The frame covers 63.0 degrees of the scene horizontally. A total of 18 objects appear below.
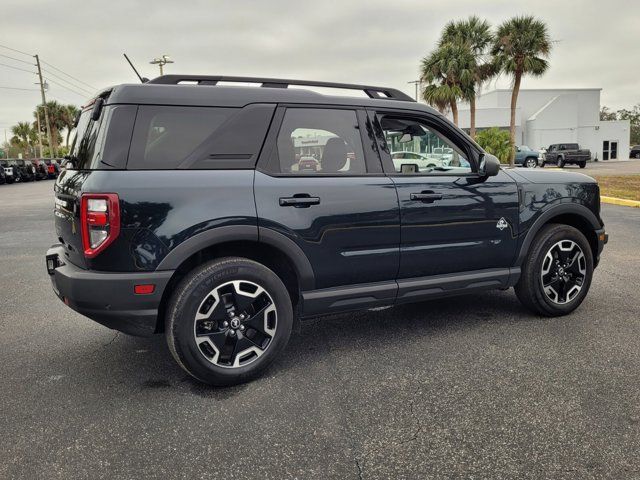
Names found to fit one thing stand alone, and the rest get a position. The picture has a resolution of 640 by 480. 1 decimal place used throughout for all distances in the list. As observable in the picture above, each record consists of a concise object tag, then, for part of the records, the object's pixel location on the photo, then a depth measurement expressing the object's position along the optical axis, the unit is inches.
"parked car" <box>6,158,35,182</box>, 1349.7
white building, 2128.4
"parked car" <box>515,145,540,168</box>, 1508.4
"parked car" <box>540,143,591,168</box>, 1473.9
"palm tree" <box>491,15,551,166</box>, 1228.5
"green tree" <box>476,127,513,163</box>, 1354.6
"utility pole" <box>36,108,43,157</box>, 2877.5
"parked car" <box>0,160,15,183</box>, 1285.7
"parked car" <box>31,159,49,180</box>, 1483.8
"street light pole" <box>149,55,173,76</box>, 1047.6
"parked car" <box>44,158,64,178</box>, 1573.6
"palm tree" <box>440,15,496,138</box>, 1342.3
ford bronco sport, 122.3
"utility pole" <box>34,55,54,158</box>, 2128.4
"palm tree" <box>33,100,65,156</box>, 2933.1
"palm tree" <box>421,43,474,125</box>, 1341.0
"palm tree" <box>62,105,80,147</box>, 3014.3
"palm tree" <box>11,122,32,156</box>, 3629.9
